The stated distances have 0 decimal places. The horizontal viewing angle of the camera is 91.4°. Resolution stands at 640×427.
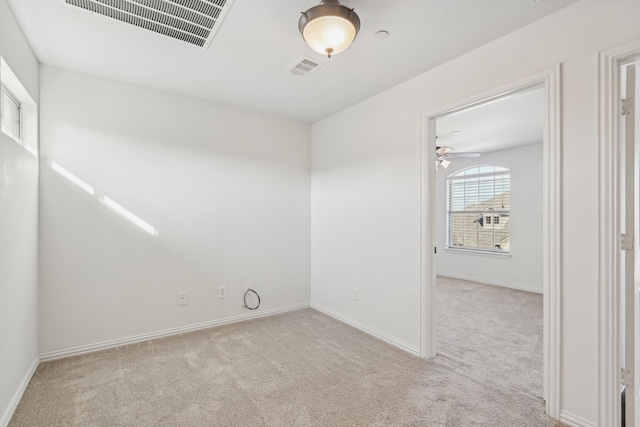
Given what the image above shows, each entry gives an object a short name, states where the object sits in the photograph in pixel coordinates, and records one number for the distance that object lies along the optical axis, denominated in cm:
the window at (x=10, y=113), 219
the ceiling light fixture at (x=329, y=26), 177
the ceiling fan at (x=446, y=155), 448
